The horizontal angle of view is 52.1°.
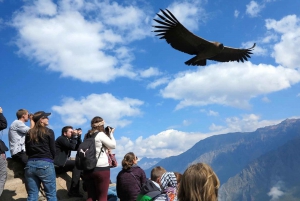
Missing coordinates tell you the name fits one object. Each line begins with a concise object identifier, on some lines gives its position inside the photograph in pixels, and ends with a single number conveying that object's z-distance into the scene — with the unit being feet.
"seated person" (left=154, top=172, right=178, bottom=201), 14.06
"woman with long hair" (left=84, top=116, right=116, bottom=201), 19.03
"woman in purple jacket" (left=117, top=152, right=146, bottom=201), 20.49
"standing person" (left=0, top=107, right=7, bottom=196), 20.12
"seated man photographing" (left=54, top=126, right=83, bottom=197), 24.99
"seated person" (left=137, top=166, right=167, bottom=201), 15.30
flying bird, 38.24
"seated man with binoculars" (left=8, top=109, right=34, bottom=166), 23.70
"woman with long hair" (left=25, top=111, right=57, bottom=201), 18.44
